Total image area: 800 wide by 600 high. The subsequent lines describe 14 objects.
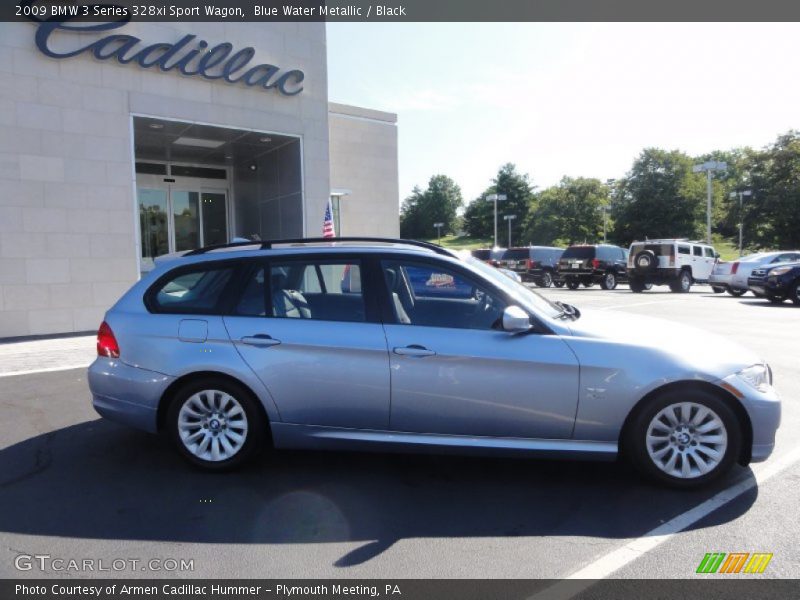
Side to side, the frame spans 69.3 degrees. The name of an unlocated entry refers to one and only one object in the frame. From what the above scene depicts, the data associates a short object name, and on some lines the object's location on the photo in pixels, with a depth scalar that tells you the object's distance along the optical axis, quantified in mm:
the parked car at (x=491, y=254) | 29181
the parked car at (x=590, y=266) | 25641
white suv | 23172
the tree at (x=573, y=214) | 64875
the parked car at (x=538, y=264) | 27672
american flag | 13469
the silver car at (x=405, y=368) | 3740
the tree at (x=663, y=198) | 53562
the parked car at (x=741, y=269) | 19438
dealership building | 10562
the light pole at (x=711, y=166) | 32031
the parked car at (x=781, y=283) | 16297
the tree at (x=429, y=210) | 98188
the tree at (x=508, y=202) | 80750
